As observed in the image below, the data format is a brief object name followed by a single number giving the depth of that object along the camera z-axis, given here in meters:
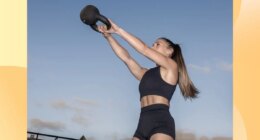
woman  3.37
